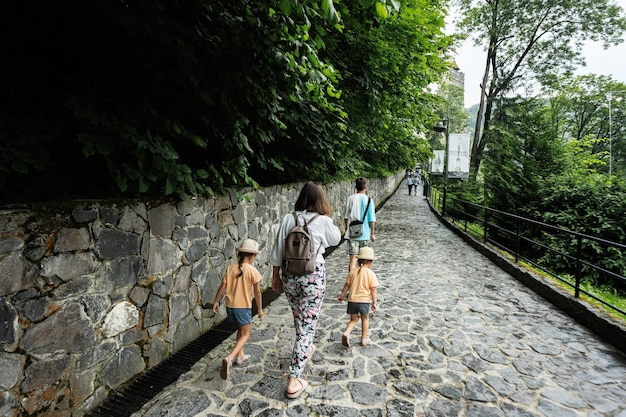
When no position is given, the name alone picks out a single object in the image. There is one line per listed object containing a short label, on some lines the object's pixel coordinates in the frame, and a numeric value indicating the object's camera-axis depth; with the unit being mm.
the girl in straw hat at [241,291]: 3354
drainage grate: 2857
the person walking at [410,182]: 33172
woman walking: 3057
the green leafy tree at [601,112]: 34312
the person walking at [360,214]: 5910
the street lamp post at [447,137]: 16281
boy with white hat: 3936
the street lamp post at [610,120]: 35094
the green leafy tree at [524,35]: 19719
